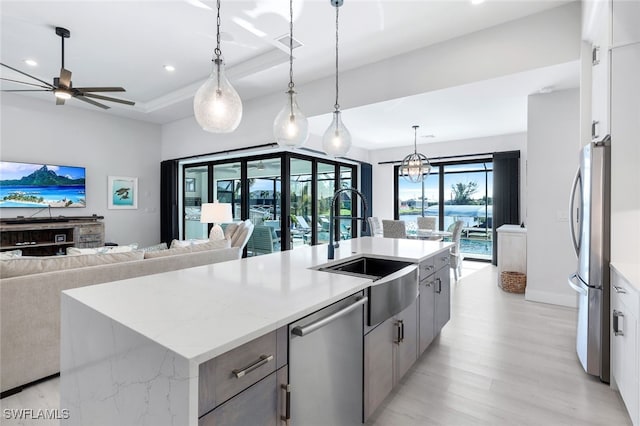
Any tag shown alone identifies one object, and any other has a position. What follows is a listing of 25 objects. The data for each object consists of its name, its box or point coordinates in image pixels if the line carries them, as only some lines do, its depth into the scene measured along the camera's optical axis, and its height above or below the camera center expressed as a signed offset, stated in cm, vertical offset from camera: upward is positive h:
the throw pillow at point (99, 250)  291 -39
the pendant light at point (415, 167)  544 +77
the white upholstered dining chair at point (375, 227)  584 -32
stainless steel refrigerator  209 -31
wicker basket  421 -96
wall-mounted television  499 +42
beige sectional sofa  200 -63
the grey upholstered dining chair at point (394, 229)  505 -30
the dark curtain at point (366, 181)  756 +73
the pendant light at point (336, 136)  269 +64
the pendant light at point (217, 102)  190 +66
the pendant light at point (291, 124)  232 +64
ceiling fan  326 +132
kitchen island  86 -37
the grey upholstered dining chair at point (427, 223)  645 -25
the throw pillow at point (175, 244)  355 -39
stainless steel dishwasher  117 -65
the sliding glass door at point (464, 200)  677 +24
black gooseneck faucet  215 -9
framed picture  619 +36
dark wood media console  486 -39
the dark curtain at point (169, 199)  673 +24
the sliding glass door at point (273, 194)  553 +32
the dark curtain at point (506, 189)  605 +43
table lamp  478 -4
